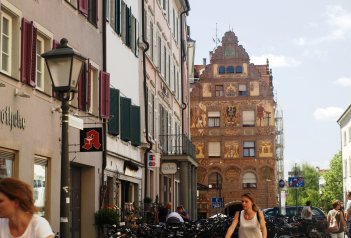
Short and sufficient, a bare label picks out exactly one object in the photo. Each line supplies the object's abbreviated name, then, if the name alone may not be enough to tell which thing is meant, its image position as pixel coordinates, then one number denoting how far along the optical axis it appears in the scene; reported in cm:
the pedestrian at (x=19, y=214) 488
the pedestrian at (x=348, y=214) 2291
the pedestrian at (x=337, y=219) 2097
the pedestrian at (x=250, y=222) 1143
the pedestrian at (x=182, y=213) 2794
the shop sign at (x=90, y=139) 1670
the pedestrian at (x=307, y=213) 2758
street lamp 1009
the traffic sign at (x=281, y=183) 3259
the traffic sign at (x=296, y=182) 3084
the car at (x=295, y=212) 3355
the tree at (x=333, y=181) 10125
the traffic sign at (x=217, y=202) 4628
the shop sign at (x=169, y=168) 3200
